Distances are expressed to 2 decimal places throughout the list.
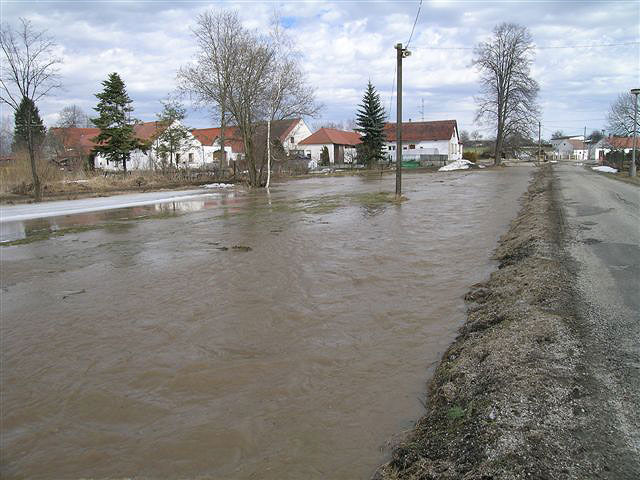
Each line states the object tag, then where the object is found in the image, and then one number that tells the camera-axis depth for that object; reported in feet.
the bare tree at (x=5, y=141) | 238.80
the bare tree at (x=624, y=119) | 156.76
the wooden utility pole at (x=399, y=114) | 64.69
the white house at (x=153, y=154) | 143.43
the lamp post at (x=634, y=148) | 91.04
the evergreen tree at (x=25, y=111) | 79.87
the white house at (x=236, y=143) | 219.61
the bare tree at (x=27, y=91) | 81.00
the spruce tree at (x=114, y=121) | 141.38
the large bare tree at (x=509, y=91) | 183.93
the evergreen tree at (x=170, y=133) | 142.31
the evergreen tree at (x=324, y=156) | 209.90
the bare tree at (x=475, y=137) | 450.71
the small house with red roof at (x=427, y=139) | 239.81
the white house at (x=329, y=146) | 230.48
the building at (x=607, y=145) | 236.79
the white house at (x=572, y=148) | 416.42
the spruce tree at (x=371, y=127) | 184.65
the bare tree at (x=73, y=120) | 234.99
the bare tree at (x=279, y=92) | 111.65
